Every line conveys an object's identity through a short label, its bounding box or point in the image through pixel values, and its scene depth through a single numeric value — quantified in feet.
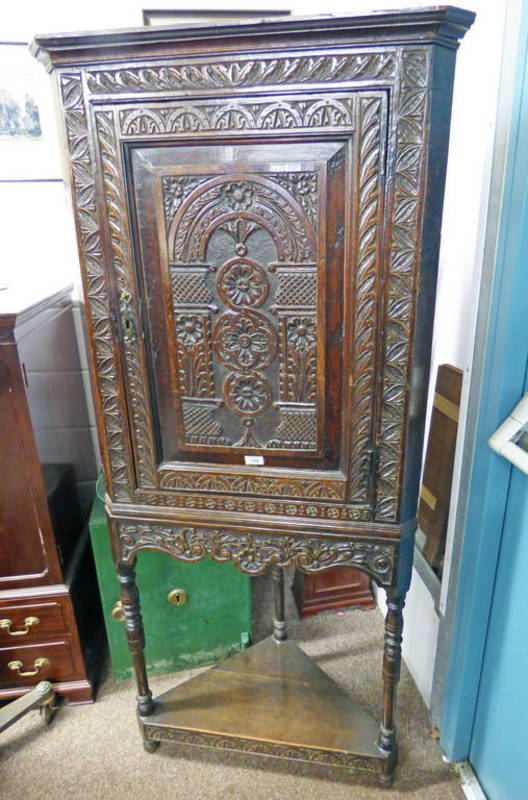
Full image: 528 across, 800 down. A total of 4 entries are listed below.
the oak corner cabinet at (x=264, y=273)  3.07
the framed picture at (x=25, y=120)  5.60
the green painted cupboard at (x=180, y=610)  5.51
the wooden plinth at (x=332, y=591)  6.65
